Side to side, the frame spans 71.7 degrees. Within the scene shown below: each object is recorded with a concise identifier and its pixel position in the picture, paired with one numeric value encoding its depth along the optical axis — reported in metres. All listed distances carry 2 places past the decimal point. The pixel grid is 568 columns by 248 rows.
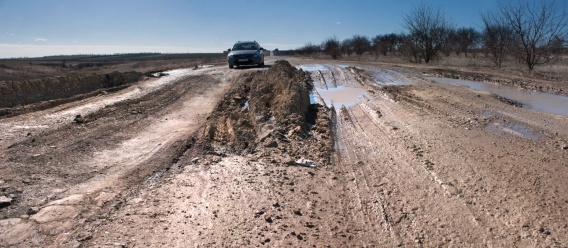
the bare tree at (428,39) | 31.77
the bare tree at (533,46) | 20.27
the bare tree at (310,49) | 69.96
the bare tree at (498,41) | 24.06
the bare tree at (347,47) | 57.85
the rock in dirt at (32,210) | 3.70
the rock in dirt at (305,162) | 5.17
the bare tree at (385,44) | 47.31
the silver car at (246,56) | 21.14
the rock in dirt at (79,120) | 7.69
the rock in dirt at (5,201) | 3.85
